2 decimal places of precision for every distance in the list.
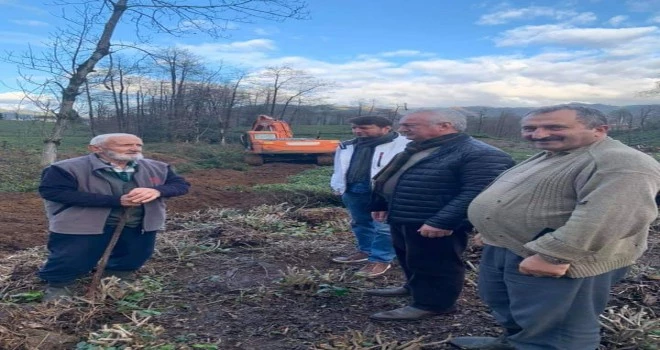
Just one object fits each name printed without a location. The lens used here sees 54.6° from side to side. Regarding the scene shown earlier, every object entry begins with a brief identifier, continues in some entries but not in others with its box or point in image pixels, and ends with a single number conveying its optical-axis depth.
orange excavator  19.05
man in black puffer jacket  3.36
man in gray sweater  2.27
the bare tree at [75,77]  9.80
